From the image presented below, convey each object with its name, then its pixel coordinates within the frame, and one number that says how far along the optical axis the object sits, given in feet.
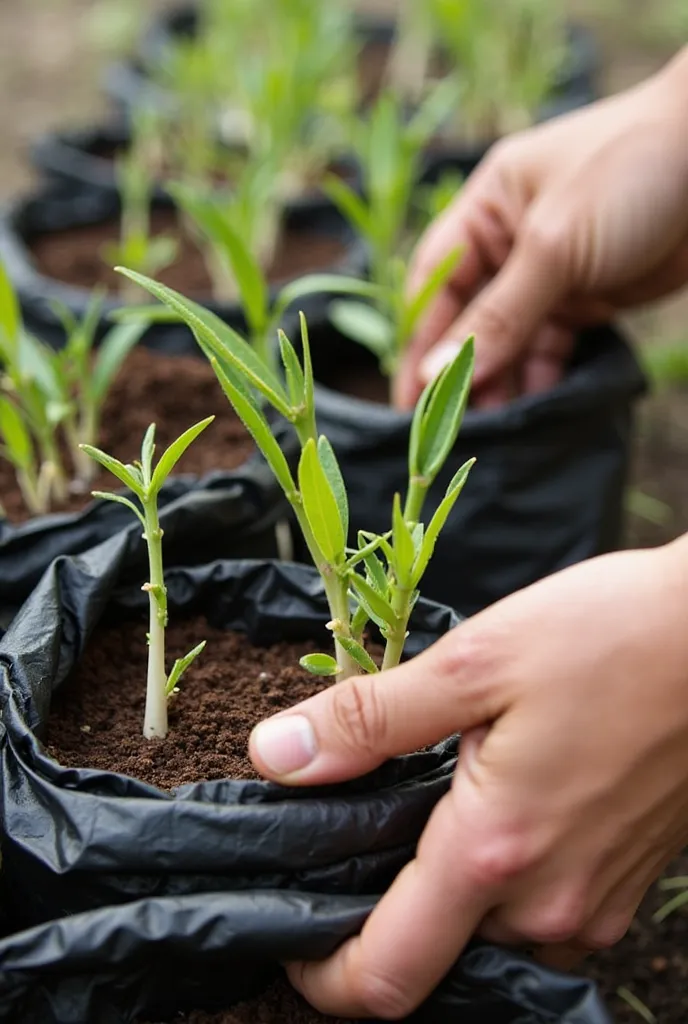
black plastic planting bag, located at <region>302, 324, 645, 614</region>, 1.87
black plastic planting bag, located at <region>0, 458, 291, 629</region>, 1.48
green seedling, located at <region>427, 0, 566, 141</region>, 3.25
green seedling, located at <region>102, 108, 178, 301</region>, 2.23
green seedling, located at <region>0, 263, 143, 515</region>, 1.56
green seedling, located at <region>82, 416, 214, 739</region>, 1.16
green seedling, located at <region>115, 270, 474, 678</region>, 1.11
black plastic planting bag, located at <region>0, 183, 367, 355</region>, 2.27
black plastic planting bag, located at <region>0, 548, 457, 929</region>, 1.09
